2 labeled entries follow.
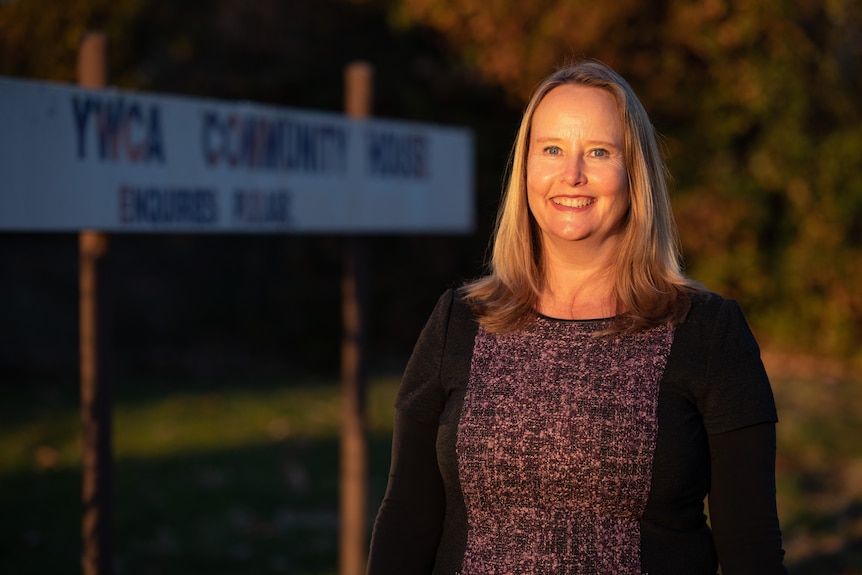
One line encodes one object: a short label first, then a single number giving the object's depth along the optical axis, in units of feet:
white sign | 12.17
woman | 7.61
